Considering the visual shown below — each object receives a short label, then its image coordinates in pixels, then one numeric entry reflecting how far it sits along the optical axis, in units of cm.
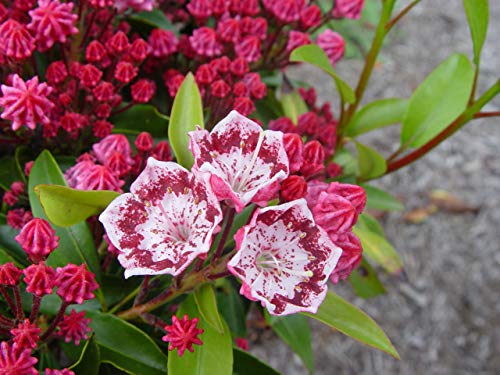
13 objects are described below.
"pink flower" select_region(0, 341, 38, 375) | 11
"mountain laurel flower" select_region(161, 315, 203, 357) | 12
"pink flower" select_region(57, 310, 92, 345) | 13
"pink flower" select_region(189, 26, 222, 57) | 17
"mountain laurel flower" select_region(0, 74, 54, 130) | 13
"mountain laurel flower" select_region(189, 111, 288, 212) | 12
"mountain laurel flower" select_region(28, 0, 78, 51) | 14
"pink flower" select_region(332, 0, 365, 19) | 20
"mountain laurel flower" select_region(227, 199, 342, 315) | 11
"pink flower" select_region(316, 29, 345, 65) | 20
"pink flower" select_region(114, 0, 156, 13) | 16
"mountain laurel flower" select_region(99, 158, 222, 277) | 12
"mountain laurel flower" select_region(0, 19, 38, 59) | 14
